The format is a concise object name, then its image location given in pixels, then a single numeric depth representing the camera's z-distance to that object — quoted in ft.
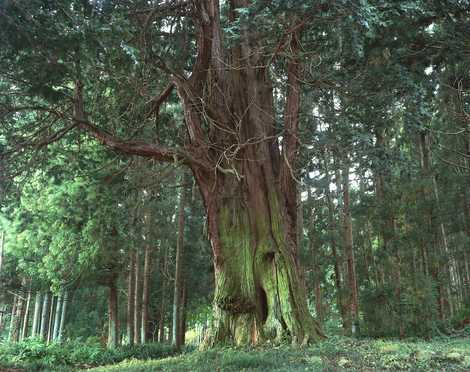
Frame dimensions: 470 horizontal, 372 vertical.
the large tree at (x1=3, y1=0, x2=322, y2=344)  24.57
